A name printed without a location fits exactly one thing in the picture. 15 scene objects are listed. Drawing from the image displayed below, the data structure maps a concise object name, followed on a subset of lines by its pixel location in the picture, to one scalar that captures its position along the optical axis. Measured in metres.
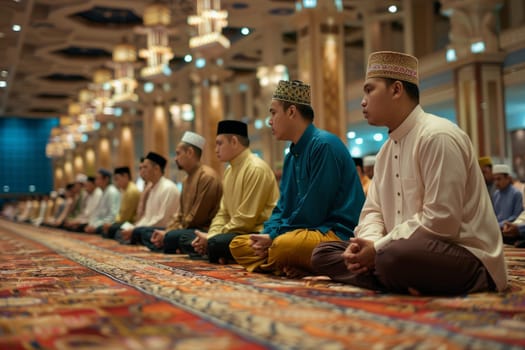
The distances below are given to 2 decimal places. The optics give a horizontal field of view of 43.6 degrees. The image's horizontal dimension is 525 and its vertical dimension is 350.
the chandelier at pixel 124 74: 13.57
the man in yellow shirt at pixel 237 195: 4.43
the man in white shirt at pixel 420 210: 2.57
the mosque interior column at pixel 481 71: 9.46
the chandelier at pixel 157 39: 11.33
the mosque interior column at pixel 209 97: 13.90
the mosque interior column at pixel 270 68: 12.67
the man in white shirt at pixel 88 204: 10.96
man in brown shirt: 5.40
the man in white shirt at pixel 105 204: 9.83
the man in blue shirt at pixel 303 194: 3.46
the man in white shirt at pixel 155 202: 6.55
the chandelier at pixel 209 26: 9.09
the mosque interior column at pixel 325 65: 8.74
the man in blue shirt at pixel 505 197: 6.35
